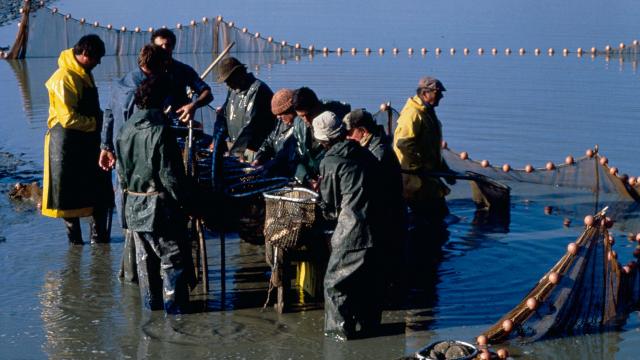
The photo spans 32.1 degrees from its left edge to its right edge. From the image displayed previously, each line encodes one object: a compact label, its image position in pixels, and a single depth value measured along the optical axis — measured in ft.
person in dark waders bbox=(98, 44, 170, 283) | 33.58
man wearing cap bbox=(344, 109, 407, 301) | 28.68
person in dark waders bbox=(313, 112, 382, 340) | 27.89
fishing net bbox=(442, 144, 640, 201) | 43.60
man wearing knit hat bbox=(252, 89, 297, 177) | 32.45
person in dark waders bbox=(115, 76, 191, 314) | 29.68
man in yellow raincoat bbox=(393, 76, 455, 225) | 37.73
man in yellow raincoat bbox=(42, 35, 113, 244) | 35.81
